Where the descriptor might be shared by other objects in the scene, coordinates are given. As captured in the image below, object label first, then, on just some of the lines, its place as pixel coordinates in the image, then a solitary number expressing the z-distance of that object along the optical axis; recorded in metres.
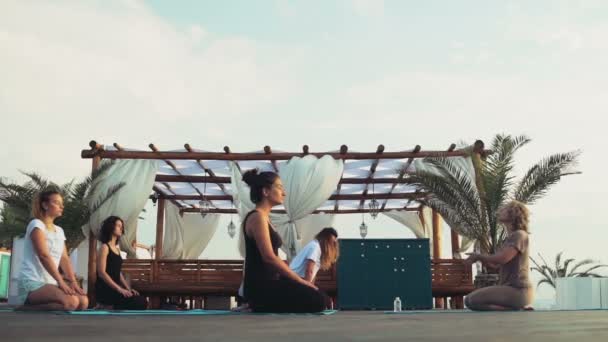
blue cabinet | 12.30
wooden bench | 14.24
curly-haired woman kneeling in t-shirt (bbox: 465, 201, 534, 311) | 6.64
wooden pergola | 14.95
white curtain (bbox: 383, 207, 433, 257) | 21.92
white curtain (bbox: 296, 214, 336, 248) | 21.42
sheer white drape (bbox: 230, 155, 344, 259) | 14.68
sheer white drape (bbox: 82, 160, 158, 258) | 14.55
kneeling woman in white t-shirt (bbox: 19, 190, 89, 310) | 5.66
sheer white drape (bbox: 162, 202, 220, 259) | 21.16
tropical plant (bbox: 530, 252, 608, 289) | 19.38
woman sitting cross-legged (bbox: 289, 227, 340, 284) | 6.30
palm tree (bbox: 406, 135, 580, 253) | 13.10
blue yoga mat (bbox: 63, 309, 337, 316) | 4.82
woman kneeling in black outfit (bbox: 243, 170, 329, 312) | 4.73
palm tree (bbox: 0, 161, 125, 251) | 14.01
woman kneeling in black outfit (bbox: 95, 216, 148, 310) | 7.19
